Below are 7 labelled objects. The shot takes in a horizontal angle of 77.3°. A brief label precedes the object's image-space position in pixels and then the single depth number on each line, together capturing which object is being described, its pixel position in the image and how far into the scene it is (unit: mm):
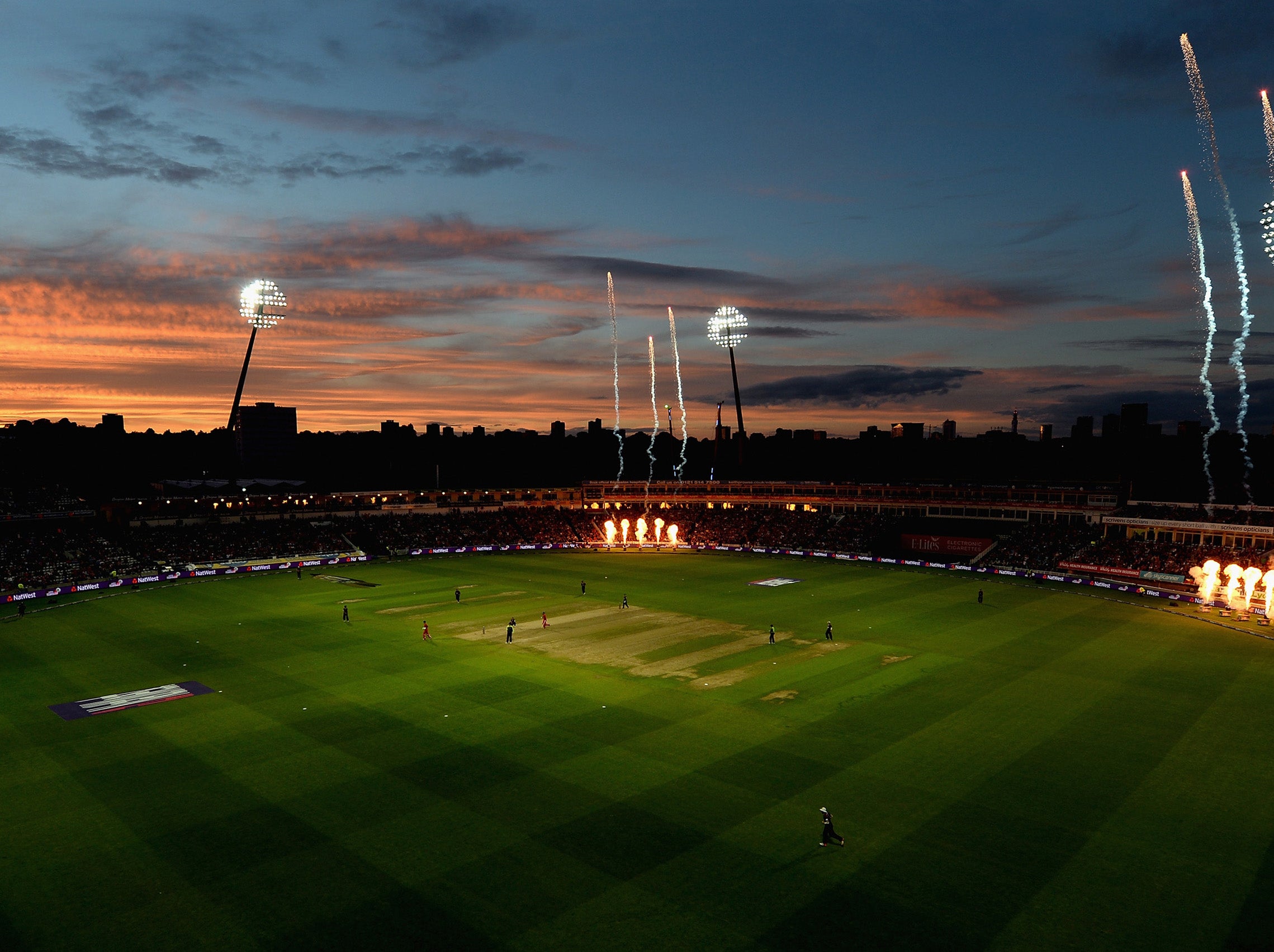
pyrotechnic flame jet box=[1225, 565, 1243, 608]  54938
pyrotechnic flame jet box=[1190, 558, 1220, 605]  57906
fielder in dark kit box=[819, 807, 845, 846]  20906
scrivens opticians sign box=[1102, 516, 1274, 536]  66688
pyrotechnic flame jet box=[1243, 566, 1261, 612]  52719
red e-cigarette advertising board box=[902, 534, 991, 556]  84250
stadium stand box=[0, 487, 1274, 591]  68938
